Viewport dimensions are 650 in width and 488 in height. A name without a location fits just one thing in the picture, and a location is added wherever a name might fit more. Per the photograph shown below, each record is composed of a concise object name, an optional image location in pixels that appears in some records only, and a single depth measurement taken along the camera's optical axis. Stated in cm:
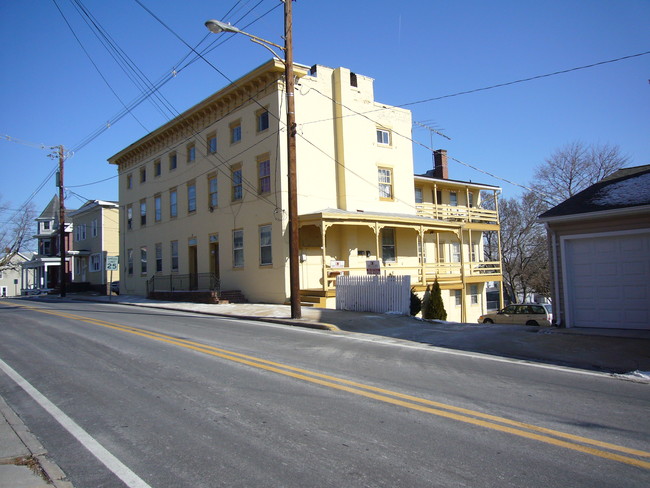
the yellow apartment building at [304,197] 2200
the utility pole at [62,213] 3694
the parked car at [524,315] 2303
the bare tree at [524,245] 3875
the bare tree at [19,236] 5638
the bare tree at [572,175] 3356
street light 1556
